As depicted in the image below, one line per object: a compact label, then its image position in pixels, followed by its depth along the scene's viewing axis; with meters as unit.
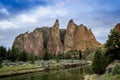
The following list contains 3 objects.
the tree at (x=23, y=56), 59.55
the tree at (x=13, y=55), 54.27
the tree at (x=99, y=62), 26.60
